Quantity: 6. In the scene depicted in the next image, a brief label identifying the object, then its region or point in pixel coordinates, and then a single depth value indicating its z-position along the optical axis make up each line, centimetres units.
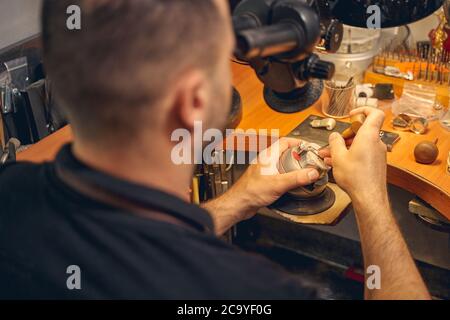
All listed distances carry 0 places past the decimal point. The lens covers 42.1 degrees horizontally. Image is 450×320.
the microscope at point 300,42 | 87
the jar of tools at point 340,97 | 177
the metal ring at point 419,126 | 167
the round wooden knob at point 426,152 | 153
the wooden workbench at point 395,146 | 149
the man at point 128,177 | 72
